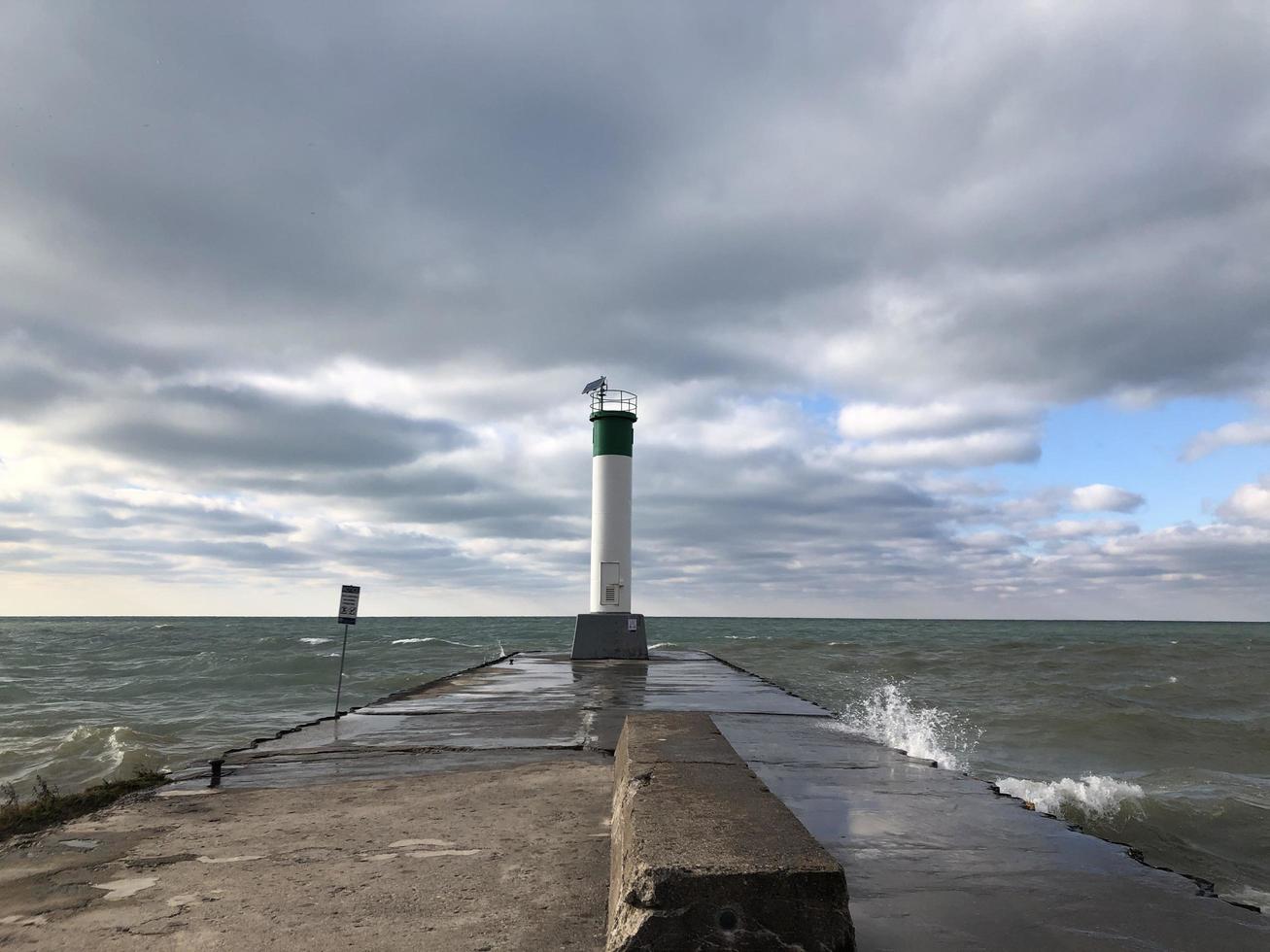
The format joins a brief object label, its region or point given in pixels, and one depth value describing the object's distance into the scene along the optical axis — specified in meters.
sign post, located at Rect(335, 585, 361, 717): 10.88
